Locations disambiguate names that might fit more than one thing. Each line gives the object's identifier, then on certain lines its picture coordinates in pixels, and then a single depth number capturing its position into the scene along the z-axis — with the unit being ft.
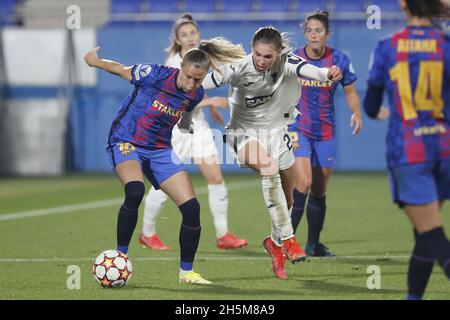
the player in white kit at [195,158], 69.00
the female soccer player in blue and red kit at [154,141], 51.70
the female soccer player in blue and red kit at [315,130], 63.05
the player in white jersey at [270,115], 53.06
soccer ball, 50.14
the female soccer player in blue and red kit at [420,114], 37.99
